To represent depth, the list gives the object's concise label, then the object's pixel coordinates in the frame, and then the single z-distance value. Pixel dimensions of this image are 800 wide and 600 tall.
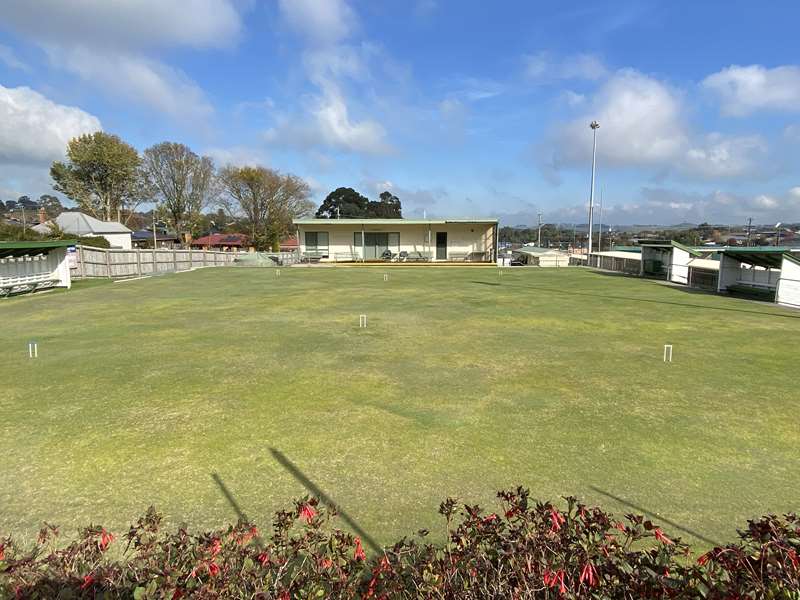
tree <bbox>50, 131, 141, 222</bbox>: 47.97
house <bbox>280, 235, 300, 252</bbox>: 75.97
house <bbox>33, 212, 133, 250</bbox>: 43.62
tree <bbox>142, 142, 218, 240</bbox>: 52.94
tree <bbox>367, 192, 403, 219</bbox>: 94.88
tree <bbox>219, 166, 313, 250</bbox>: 58.97
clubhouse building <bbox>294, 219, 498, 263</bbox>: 34.75
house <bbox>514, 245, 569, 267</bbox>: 36.14
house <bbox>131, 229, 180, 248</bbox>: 72.81
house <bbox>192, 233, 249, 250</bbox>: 76.84
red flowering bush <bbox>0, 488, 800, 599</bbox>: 1.80
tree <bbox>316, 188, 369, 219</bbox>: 90.44
